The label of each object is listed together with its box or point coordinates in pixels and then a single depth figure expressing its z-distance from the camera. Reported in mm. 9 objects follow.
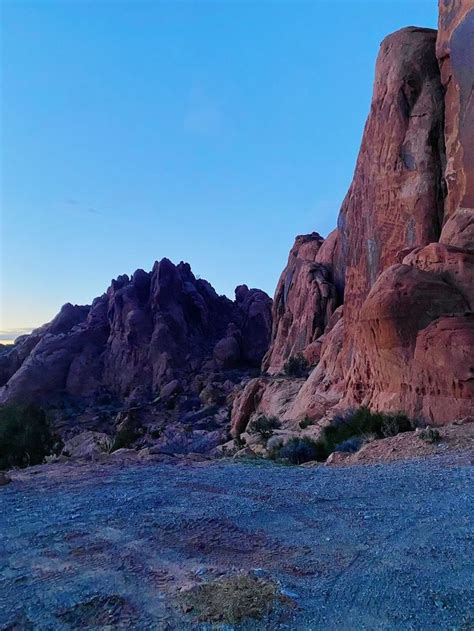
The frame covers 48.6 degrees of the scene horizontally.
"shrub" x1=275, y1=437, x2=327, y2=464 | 13523
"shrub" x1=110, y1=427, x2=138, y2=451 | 30091
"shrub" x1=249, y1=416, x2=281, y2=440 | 22867
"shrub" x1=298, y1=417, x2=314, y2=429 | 21219
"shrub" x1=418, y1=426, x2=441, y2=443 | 11555
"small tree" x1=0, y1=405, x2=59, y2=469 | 17859
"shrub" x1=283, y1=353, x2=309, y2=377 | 33009
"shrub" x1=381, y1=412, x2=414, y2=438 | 14397
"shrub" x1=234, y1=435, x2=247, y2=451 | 21309
